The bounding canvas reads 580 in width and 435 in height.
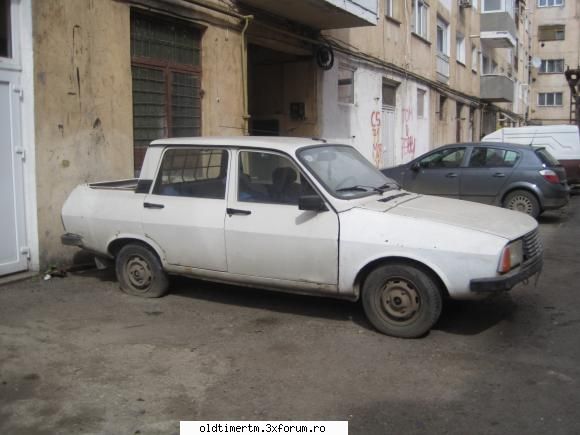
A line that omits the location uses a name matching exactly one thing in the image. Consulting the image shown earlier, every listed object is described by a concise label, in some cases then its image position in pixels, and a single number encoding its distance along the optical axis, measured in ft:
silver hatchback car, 37.32
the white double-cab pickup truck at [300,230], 15.84
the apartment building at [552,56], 155.74
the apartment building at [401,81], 47.14
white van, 51.88
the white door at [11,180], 21.90
